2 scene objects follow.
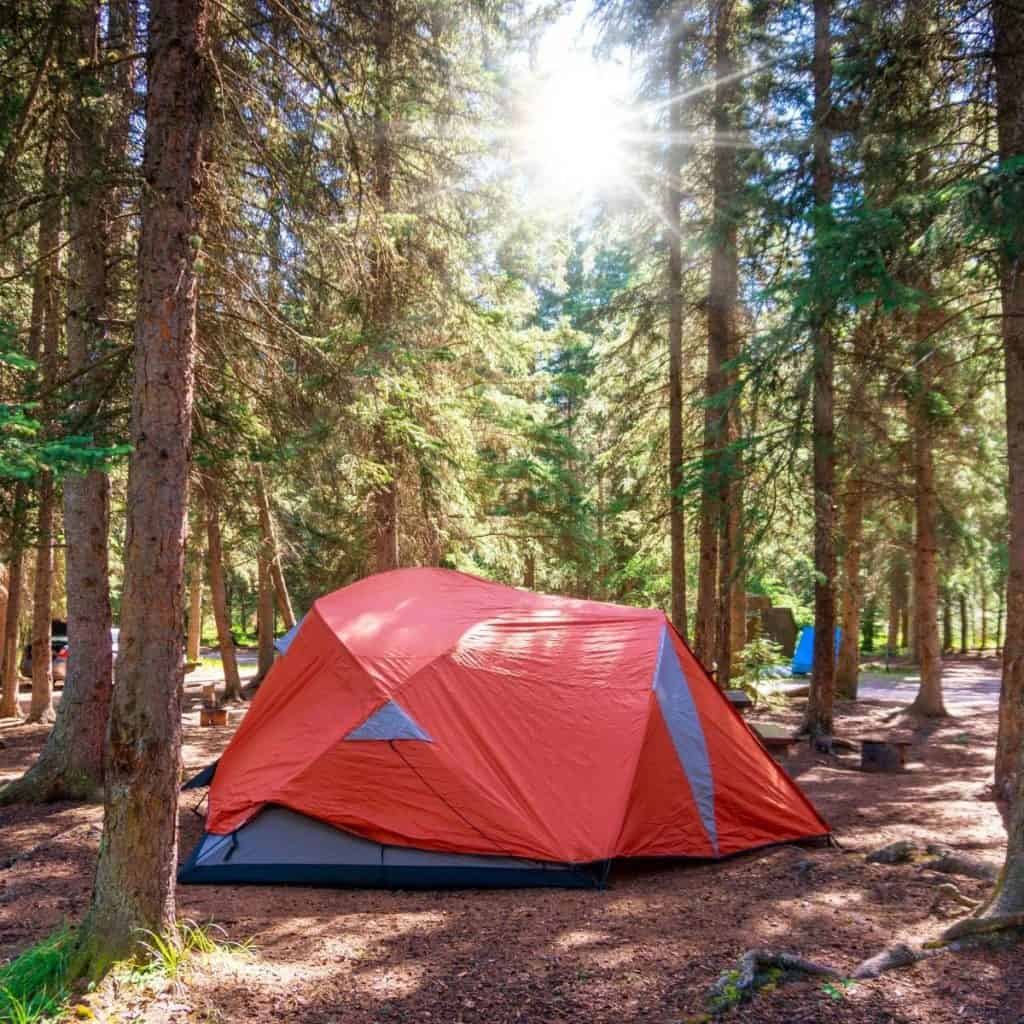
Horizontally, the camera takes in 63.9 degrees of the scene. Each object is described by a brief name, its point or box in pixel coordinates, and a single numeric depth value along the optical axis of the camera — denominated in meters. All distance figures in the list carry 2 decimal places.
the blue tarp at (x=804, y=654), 25.50
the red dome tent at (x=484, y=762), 6.09
